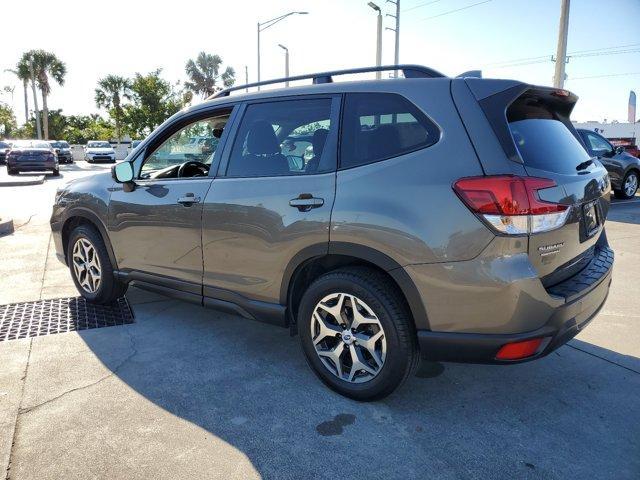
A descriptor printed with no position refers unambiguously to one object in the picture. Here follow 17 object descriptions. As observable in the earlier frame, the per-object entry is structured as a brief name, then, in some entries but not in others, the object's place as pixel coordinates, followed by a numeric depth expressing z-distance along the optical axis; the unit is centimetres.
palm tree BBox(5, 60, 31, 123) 5169
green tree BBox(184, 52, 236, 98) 5257
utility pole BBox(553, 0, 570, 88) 1527
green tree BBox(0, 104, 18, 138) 6962
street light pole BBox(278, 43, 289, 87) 2950
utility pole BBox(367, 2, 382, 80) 2247
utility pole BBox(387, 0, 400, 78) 2266
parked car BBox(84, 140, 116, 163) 3441
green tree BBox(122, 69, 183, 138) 4369
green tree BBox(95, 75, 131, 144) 5503
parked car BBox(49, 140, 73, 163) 3209
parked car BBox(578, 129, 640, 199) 1251
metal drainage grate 398
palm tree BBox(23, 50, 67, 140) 5191
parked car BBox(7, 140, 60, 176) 2095
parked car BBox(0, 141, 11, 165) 3410
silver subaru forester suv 234
